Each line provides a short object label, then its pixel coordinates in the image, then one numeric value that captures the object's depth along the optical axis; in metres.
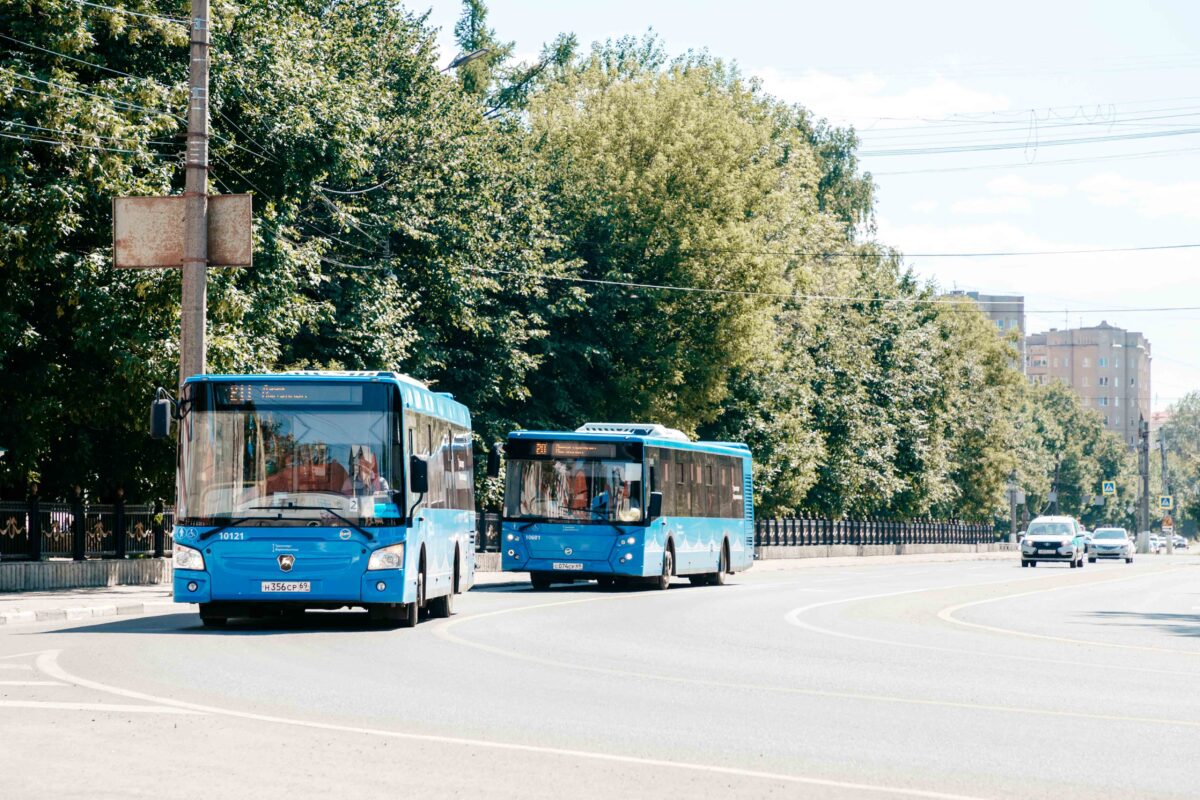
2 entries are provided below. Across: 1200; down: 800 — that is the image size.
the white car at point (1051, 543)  64.50
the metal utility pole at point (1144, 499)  120.31
